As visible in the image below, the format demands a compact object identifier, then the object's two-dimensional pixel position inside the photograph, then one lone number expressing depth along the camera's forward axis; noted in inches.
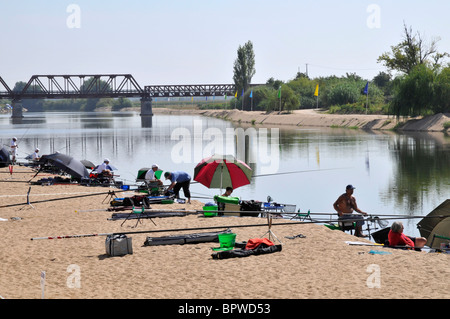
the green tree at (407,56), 3412.9
